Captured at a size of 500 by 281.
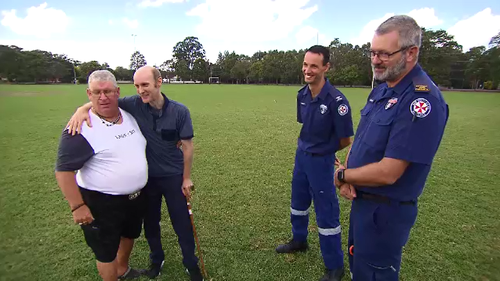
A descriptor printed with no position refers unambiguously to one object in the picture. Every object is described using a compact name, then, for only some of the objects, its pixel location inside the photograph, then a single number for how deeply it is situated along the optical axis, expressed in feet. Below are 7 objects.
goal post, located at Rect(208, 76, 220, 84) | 306.35
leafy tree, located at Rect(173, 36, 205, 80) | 338.54
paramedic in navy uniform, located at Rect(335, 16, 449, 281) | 5.45
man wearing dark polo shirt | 8.92
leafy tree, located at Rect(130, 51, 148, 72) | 316.07
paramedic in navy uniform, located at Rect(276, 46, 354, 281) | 9.62
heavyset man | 7.33
